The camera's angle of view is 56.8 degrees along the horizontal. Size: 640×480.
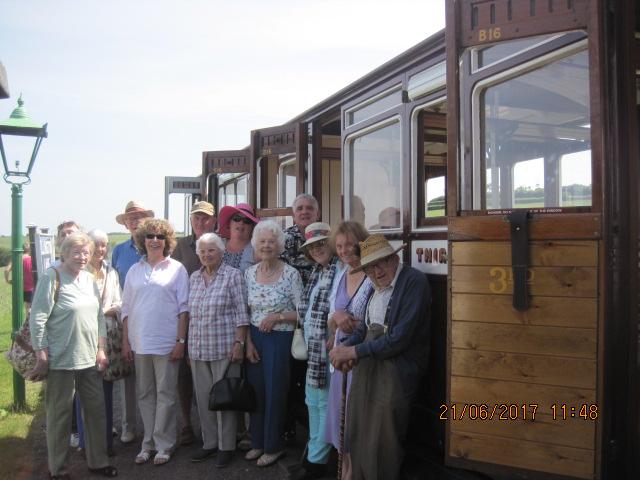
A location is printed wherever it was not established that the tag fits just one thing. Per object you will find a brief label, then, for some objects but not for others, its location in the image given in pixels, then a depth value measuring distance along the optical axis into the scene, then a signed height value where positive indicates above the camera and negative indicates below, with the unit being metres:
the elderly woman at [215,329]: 3.94 -0.54
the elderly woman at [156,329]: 4.02 -0.54
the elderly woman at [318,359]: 3.63 -0.68
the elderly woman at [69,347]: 3.55 -0.60
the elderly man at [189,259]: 4.47 -0.08
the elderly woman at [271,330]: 3.92 -0.55
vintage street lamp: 5.44 +0.30
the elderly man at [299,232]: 4.31 +0.12
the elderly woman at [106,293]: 4.14 -0.31
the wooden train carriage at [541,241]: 2.42 +0.02
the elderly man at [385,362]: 3.02 -0.60
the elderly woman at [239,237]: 4.42 +0.09
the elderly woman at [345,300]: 3.35 -0.31
